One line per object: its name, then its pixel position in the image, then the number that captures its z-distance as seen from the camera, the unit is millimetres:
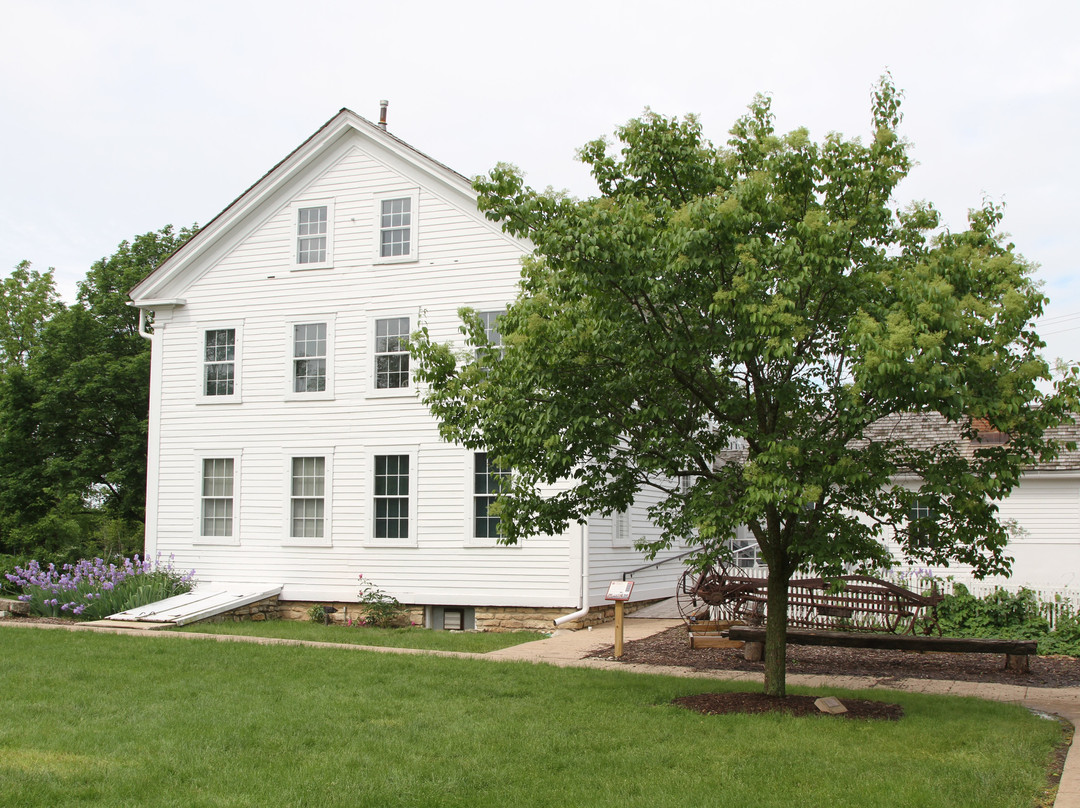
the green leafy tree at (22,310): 39906
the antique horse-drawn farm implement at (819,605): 14011
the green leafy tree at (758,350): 8406
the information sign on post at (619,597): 13523
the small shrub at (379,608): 18078
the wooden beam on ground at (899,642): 11992
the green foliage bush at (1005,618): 14578
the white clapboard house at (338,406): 18312
